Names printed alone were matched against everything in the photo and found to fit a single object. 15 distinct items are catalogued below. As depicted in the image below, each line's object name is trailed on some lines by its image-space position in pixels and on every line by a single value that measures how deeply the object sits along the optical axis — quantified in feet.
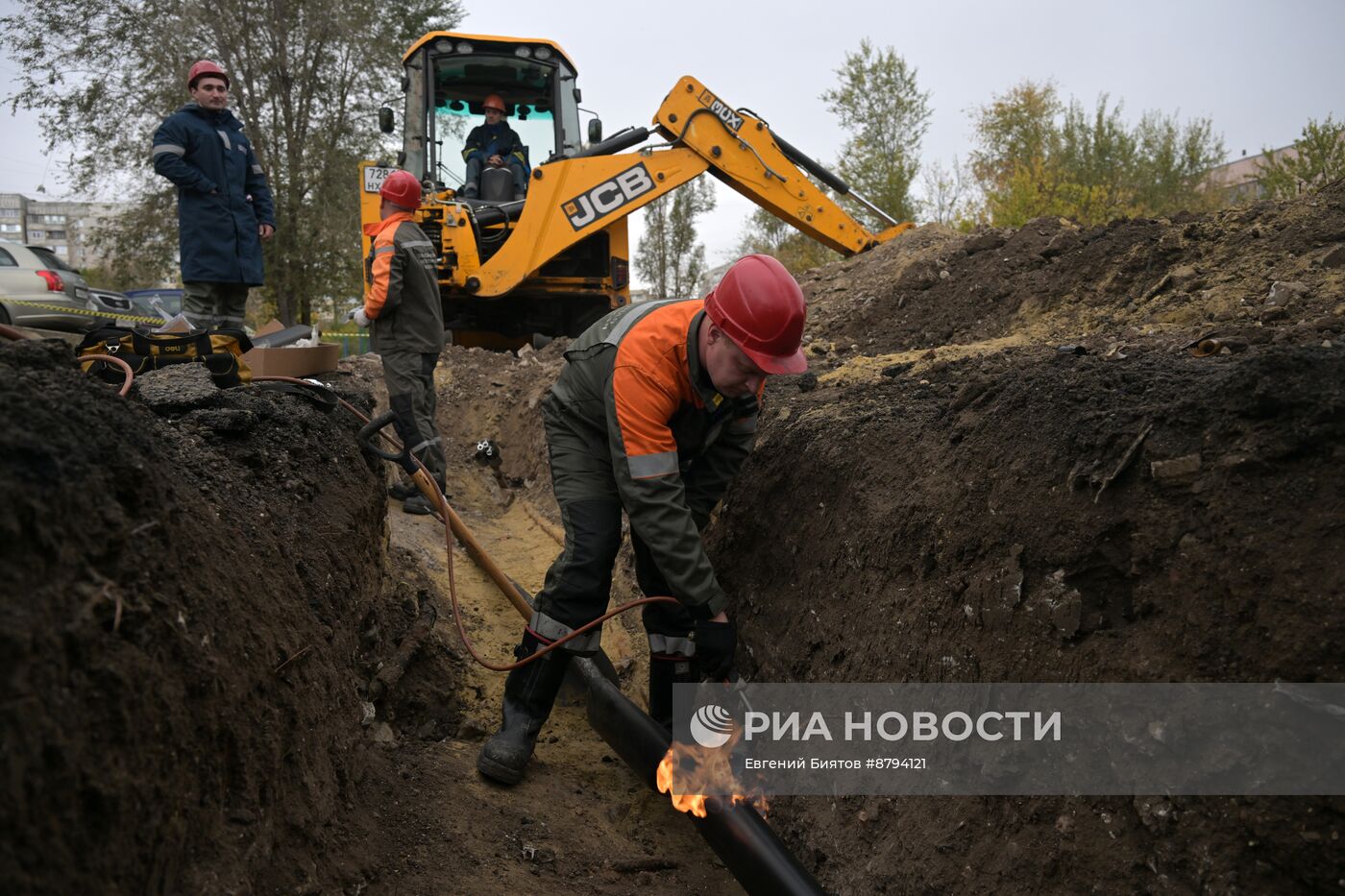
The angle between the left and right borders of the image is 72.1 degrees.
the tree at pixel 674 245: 94.07
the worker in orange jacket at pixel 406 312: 19.04
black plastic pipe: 8.97
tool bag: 13.50
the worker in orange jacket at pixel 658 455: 10.31
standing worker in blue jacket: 18.76
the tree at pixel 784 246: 73.97
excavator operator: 31.12
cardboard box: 15.89
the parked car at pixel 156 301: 57.31
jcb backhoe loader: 28.55
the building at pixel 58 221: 65.92
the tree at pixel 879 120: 68.90
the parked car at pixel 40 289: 36.45
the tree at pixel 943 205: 69.62
